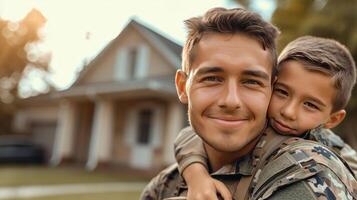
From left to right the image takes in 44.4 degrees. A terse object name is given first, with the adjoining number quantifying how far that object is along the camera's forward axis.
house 16.78
